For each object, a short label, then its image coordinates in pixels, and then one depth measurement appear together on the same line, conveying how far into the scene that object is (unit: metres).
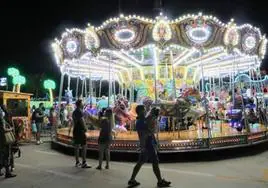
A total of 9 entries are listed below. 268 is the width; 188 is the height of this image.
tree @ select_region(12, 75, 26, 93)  23.50
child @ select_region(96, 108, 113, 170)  9.69
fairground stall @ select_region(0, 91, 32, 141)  16.39
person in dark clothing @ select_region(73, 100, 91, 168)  10.05
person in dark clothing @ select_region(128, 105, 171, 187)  7.55
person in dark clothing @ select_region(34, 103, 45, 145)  16.59
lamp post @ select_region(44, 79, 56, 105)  38.41
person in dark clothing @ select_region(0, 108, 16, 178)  8.68
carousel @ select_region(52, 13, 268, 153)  13.31
